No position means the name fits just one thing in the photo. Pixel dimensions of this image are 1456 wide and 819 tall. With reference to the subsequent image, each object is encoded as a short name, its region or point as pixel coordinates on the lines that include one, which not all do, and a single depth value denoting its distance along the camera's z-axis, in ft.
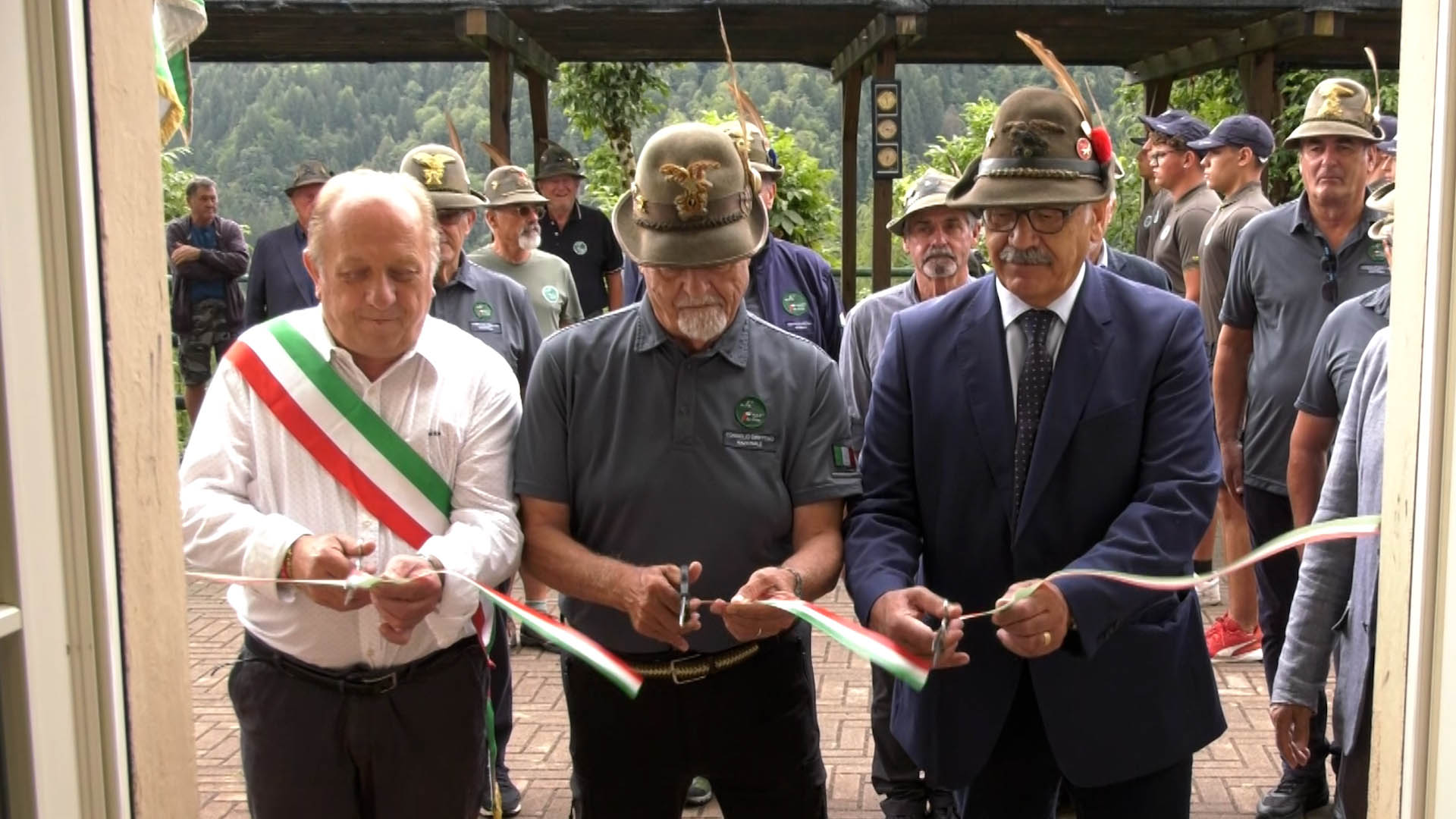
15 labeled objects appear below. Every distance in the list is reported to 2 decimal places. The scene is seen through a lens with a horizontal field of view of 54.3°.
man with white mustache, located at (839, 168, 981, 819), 15.44
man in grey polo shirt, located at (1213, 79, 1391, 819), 16.53
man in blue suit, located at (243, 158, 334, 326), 23.39
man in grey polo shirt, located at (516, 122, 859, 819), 9.65
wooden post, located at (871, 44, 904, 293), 37.50
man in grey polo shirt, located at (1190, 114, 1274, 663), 21.40
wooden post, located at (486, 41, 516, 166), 36.76
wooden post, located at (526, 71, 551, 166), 41.39
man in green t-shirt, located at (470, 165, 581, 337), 21.62
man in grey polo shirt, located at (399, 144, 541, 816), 16.92
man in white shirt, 9.16
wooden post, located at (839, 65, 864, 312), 41.19
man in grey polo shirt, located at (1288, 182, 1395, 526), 13.02
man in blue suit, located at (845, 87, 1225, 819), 9.16
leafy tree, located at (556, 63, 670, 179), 46.19
